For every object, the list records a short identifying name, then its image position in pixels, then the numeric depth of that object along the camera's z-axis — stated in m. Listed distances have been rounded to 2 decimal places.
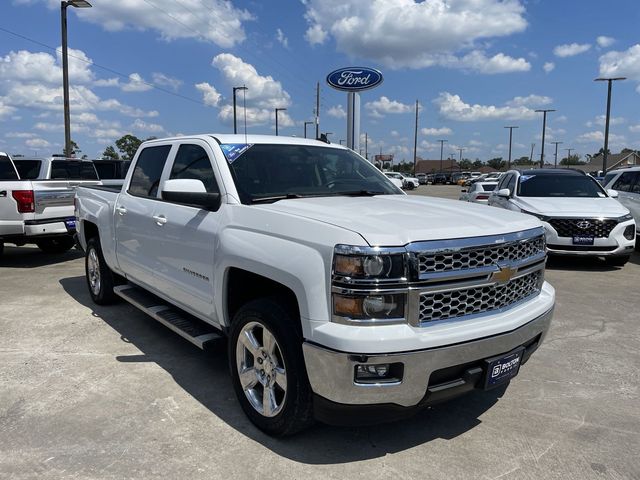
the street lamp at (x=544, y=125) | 55.44
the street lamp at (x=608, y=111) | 32.90
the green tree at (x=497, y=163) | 136.35
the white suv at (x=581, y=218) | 8.39
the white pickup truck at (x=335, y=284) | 2.58
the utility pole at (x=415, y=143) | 69.81
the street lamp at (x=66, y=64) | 16.44
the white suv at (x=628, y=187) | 10.49
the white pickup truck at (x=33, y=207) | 8.46
